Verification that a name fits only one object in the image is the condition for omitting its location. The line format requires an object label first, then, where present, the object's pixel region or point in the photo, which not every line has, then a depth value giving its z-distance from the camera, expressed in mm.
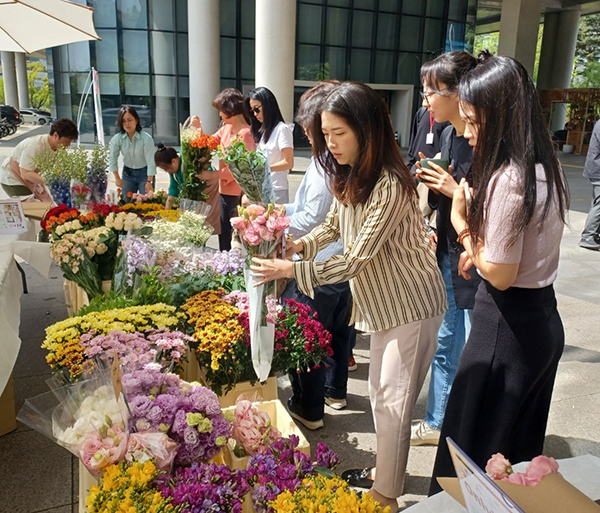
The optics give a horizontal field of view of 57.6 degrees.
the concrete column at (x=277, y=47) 11617
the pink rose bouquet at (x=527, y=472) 935
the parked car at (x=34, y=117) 34000
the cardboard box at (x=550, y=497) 886
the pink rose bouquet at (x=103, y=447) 1381
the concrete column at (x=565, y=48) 25766
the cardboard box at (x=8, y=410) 2793
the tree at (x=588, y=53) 32125
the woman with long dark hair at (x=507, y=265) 1586
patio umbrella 3910
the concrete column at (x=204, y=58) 15500
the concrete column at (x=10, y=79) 33688
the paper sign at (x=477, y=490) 703
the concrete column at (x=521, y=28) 18578
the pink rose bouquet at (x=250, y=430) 1725
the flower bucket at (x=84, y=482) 1571
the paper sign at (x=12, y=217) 3678
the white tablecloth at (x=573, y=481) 1141
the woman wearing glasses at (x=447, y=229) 2387
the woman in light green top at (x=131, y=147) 6316
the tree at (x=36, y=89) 48125
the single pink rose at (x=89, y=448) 1396
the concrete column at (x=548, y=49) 26281
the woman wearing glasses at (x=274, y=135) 4012
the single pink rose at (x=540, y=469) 932
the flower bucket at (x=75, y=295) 3027
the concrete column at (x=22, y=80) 36312
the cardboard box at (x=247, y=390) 2447
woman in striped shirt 1855
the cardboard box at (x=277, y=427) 1743
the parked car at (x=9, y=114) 26250
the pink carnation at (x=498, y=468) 974
